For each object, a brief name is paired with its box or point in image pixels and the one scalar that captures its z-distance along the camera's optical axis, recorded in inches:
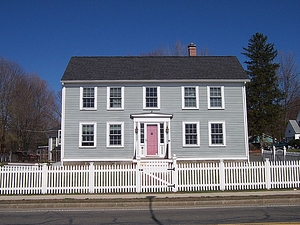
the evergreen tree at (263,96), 1584.6
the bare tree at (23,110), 1529.3
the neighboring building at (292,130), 1971.8
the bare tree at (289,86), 2017.7
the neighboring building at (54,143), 1026.7
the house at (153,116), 776.9
